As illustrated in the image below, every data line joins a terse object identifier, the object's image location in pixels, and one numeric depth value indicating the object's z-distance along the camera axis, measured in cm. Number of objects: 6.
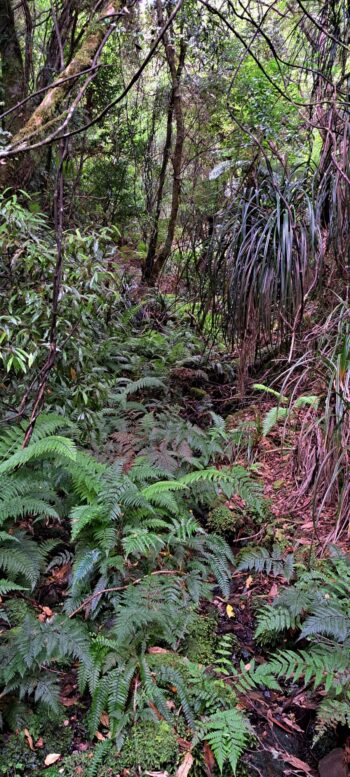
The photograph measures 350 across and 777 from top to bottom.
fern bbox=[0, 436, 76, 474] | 221
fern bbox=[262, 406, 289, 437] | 299
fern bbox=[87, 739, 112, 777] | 153
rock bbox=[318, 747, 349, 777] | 155
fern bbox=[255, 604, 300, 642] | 191
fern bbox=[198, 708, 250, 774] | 151
